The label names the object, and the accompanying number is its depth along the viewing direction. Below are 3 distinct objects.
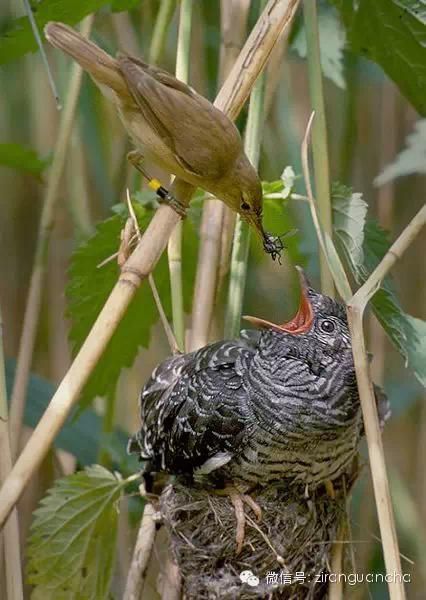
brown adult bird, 3.56
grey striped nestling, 3.59
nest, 3.60
